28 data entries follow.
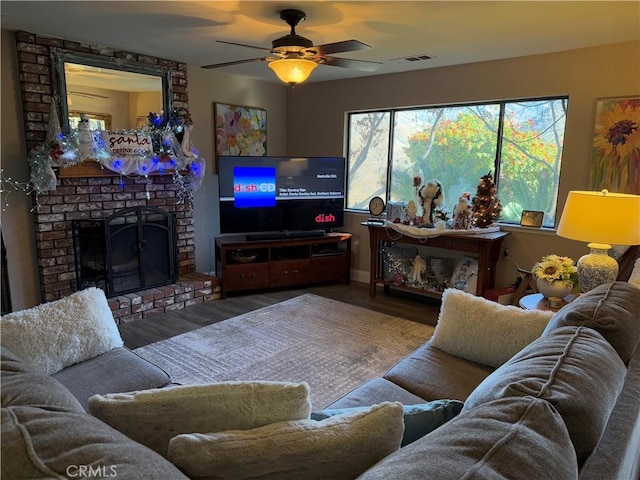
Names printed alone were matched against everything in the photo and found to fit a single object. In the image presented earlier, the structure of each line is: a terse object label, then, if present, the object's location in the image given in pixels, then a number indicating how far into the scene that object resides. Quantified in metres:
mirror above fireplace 3.69
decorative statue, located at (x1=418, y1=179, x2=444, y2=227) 4.46
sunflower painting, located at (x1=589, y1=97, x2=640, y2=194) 3.48
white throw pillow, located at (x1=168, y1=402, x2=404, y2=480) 0.91
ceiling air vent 4.01
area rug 3.00
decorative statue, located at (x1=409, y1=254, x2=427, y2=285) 4.57
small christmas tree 4.16
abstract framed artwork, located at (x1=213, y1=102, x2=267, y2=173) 5.04
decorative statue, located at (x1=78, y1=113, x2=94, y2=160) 3.71
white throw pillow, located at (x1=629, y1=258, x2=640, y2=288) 2.53
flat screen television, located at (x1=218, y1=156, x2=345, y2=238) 4.76
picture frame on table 4.08
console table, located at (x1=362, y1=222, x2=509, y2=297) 4.04
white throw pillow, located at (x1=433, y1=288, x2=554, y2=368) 2.02
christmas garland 3.55
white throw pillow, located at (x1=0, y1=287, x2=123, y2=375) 1.88
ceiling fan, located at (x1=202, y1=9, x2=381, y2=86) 2.61
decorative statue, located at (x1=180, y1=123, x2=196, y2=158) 4.40
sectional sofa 0.78
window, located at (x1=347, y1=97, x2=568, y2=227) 4.08
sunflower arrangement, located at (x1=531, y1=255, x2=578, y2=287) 2.66
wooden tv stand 4.70
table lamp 2.35
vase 2.65
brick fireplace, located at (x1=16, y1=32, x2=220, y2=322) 3.54
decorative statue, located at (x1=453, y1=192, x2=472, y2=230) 4.20
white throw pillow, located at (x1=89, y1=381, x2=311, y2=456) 1.06
